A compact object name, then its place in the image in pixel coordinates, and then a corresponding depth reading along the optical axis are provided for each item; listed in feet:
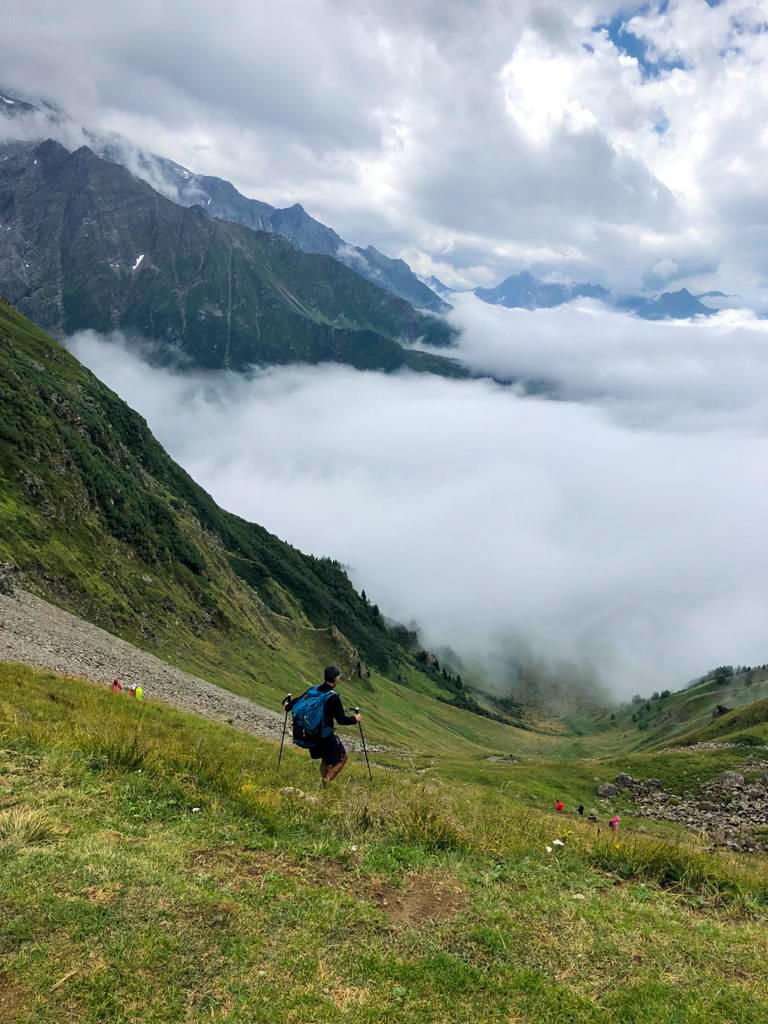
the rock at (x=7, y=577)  178.19
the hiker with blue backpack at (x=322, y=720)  47.88
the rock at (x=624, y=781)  231.09
